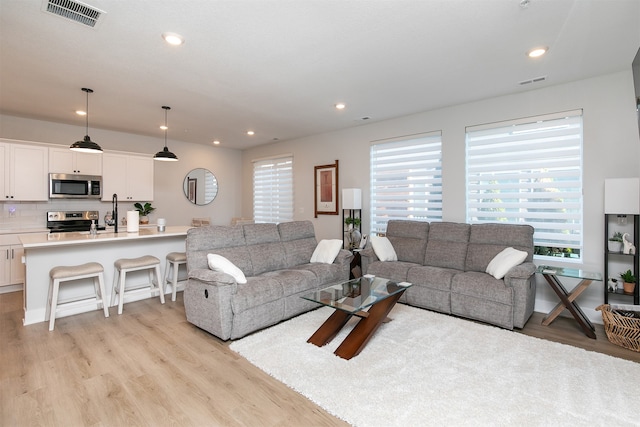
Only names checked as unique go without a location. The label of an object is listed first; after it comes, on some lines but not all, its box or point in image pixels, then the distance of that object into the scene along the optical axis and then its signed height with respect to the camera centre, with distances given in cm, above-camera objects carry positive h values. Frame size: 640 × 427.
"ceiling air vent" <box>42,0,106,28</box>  217 +144
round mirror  708 +54
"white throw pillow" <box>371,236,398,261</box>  439 -56
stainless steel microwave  500 +39
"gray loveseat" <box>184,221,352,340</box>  297 -76
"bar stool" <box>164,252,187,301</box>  429 -82
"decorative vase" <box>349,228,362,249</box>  514 -47
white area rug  192 -125
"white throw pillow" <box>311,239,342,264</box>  426 -59
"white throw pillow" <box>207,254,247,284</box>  310 -58
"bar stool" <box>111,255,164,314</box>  372 -81
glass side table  313 -87
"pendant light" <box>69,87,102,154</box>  384 +79
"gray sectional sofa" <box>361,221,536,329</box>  323 -75
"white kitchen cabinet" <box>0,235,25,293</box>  453 -77
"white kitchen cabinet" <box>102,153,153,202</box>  555 +60
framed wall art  596 +40
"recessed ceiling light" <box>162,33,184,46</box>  256 +143
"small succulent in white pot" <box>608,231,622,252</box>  326 -36
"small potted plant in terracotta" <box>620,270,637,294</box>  313 -74
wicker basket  276 -110
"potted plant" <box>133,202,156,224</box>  619 -1
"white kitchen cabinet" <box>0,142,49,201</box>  458 +57
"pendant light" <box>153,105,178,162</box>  471 +81
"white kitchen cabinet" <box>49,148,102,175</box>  500 +80
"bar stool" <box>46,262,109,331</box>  324 -83
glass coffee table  266 -90
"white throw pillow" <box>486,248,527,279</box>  337 -57
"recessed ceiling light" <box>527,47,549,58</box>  282 +146
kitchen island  341 -56
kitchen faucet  429 -8
